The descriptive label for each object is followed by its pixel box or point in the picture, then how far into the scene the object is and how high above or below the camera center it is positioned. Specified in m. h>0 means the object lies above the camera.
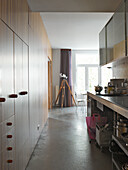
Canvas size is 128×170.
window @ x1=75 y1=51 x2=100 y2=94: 8.61 +0.57
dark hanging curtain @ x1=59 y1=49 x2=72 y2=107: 8.20 +1.00
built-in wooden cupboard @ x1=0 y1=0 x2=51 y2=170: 1.60 +0.02
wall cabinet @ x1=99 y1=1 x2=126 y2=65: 2.96 +0.91
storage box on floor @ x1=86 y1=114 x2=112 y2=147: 3.04 -0.86
